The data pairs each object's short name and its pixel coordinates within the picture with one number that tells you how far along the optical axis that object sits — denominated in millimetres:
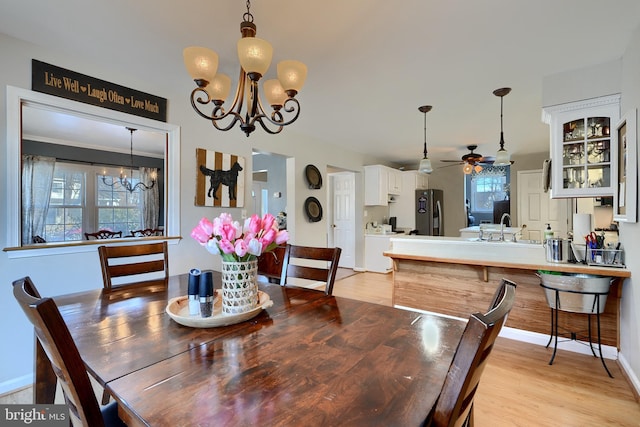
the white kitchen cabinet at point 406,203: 6793
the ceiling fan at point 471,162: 4457
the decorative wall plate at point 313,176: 4566
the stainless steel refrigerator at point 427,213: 6574
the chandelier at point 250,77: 1506
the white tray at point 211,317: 1140
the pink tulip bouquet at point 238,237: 1168
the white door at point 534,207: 5984
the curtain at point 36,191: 4809
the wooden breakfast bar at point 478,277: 2506
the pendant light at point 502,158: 3582
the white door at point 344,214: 6055
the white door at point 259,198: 7493
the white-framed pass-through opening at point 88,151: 2074
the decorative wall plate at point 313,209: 4637
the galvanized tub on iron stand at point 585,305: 2236
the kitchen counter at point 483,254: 2484
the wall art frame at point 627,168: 2012
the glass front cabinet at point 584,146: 2473
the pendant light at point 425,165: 3880
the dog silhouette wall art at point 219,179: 3146
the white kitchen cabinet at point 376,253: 5812
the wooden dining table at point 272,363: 668
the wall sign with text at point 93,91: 2178
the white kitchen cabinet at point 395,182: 6323
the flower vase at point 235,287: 1212
